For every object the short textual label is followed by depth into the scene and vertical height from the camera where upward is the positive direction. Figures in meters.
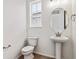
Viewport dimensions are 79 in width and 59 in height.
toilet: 1.79 -0.38
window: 1.87 +0.32
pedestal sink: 1.79 -0.25
